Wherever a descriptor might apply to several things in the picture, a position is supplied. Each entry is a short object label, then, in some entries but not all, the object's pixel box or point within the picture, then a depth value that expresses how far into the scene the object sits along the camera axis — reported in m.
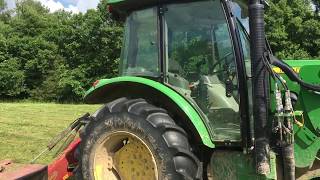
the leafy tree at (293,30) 30.20
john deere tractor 4.36
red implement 5.18
